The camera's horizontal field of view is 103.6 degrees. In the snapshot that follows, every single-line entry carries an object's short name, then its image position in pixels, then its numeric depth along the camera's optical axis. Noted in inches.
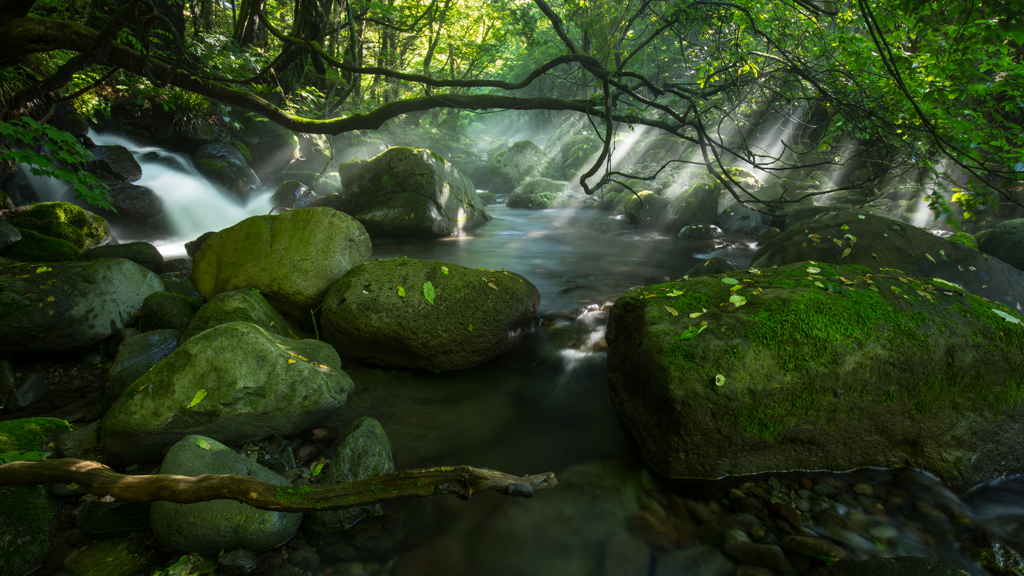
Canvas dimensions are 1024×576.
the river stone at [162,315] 171.6
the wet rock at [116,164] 360.2
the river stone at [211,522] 89.2
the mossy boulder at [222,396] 108.0
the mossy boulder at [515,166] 839.7
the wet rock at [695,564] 94.0
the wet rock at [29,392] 136.3
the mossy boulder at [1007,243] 270.7
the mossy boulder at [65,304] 145.9
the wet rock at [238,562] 89.0
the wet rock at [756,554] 92.5
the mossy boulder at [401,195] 397.7
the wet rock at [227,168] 468.1
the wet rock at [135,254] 220.8
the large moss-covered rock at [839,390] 108.6
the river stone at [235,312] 151.6
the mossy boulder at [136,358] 132.9
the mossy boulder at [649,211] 495.1
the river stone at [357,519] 99.6
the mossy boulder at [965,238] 271.7
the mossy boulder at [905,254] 201.2
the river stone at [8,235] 197.2
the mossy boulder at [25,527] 86.5
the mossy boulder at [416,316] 160.7
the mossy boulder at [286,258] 178.7
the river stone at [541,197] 668.1
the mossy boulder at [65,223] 237.5
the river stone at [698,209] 455.2
